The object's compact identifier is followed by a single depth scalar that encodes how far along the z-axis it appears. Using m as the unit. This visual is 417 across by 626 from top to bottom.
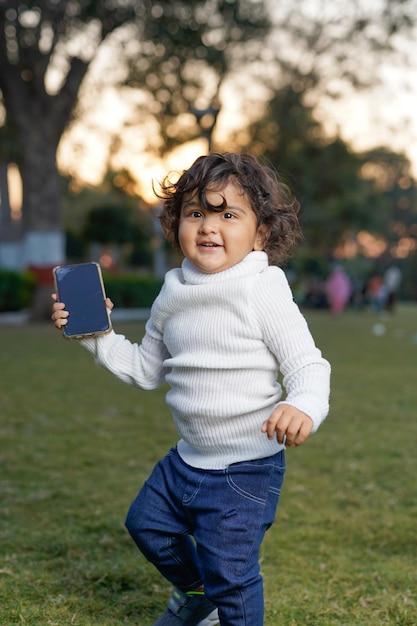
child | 2.38
